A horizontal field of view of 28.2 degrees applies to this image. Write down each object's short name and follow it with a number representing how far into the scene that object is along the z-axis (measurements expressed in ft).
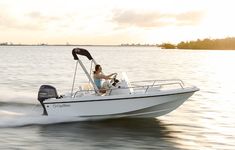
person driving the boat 52.16
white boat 51.13
